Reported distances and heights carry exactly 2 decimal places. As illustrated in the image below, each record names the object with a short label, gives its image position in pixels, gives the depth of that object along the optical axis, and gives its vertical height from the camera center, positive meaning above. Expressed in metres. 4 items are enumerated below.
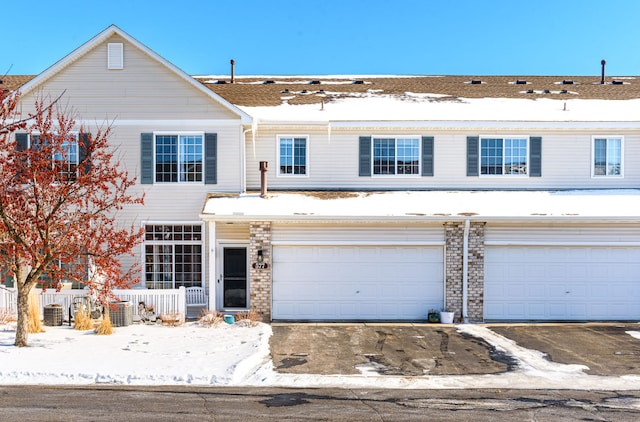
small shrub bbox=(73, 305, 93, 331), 13.54 -3.11
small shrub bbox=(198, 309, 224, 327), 14.24 -3.22
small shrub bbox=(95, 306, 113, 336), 12.98 -3.13
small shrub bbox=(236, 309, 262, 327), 14.39 -3.26
